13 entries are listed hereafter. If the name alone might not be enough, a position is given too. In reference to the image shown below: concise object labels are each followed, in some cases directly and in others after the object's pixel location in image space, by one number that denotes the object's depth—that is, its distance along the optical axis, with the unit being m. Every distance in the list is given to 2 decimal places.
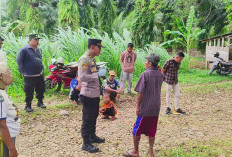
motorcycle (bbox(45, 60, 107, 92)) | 7.59
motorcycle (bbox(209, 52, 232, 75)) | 12.45
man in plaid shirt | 5.95
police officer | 3.96
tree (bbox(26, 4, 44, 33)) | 22.50
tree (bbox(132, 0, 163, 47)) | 15.81
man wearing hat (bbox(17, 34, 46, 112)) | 5.87
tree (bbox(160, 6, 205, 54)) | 14.95
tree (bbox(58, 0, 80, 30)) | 20.78
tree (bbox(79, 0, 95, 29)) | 22.45
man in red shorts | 3.64
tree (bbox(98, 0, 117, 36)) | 22.11
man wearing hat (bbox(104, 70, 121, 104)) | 6.50
